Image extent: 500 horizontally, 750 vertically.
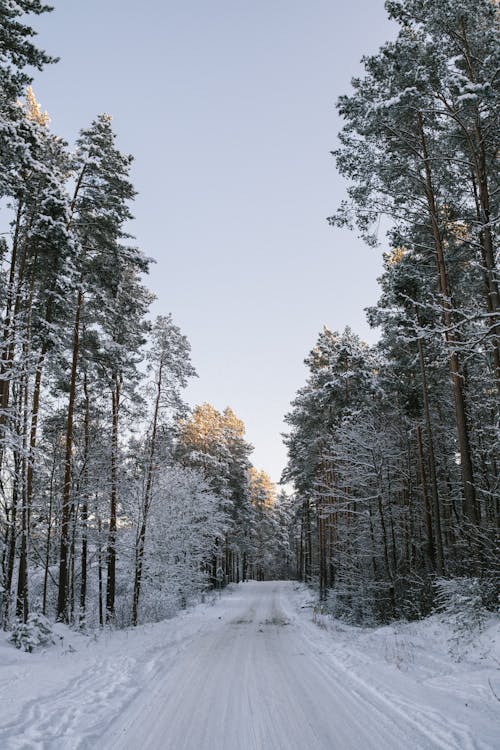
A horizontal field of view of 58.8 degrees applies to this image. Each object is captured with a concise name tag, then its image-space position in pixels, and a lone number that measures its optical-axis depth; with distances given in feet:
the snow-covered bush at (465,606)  28.73
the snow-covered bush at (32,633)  32.76
